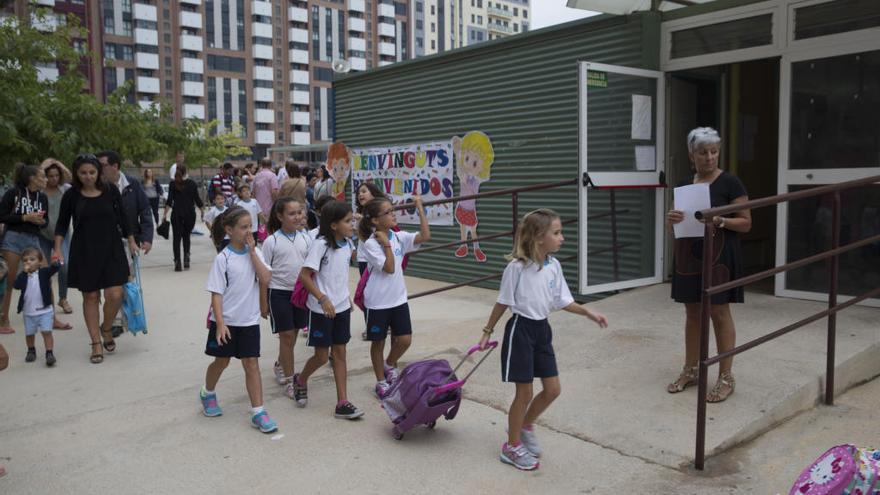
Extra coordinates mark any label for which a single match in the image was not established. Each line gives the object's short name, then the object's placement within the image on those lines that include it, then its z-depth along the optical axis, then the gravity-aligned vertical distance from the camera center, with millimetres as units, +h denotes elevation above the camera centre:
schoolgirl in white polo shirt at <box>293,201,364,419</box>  4344 -619
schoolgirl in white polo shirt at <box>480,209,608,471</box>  3551 -652
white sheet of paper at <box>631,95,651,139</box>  6727 +631
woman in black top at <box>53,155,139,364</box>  5801 -445
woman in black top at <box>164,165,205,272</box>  11141 -377
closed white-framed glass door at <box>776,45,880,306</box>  5848 +251
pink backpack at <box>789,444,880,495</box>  2656 -1090
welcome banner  9359 +160
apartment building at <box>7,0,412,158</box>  73875 +14881
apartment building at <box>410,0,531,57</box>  113500 +28537
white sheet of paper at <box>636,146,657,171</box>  6812 +243
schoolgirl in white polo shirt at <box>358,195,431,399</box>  4473 -608
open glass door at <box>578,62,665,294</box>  6410 +68
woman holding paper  4141 -397
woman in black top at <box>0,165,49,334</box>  6535 -244
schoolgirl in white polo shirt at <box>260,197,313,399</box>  4754 -519
